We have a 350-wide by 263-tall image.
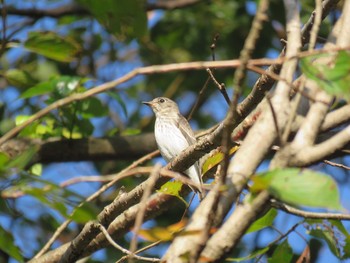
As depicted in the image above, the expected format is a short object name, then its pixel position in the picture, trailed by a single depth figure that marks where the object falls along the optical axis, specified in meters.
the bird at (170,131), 11.19
